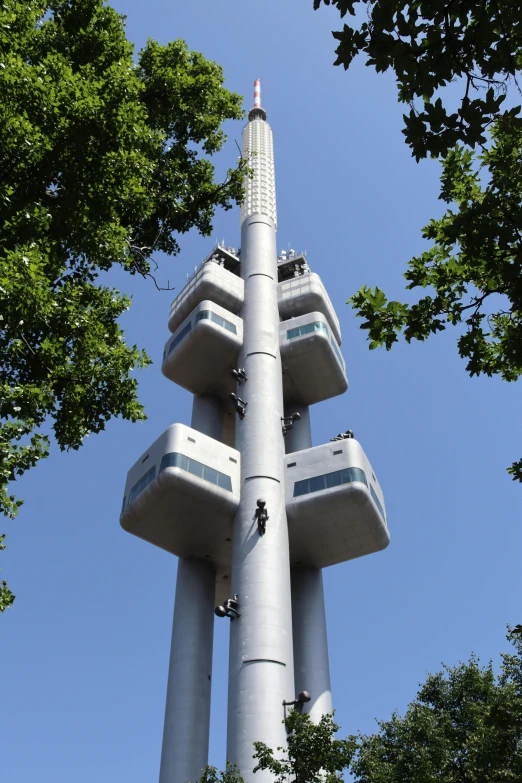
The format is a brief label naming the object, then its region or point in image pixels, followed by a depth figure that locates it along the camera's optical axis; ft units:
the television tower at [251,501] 110.73
